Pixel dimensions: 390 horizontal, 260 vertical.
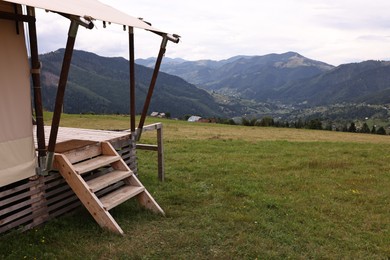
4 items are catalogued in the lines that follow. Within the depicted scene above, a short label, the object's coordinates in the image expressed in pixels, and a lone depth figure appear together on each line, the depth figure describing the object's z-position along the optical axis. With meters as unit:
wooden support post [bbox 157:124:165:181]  12.52
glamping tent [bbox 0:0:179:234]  7.02
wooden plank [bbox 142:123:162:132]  11.55
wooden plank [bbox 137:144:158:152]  12.69
